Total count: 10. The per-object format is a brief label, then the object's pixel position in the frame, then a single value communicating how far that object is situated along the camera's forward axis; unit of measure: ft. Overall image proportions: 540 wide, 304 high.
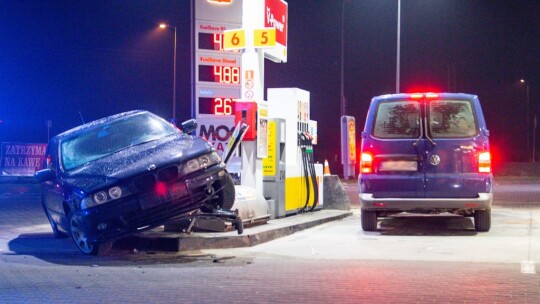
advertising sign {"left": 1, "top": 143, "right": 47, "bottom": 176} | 95.66
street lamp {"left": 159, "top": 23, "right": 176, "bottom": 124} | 120.78
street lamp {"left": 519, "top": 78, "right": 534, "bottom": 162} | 185.53
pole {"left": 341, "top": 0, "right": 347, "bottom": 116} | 122.48
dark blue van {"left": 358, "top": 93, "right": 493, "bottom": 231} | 40.09
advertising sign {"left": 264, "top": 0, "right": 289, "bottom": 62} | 49.80
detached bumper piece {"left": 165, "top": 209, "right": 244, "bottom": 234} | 37.76
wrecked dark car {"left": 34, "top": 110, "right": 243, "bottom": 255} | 31.01
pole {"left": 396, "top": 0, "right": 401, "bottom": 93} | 105.09
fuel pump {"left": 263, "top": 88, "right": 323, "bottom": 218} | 48.29
